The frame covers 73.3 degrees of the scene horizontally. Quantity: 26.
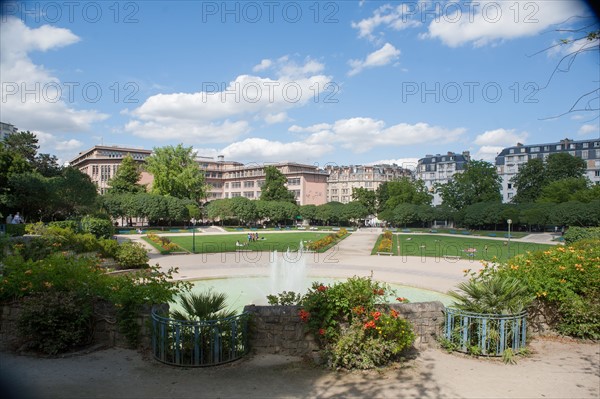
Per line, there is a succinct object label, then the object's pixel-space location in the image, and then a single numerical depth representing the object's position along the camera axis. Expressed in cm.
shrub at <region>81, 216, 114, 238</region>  2845
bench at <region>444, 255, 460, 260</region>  2912
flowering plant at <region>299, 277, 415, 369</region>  755
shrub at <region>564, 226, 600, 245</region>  3055
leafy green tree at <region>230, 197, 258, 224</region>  7575
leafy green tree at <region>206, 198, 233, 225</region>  7644
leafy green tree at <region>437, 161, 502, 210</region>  8281
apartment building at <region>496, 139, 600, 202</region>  10031
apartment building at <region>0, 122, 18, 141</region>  11814
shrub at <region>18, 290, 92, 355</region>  815
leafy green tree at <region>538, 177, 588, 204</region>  6719
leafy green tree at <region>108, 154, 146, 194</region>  7581
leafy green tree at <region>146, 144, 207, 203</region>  7331
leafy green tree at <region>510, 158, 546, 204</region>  8150
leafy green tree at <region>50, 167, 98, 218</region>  3481
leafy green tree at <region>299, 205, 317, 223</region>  8638
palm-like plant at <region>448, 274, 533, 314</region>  875
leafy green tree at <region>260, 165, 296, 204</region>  9194
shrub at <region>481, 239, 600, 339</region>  918
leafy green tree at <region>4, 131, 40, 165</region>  5641
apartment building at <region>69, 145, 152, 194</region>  9788
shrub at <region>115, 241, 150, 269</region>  2078
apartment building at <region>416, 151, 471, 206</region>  12325
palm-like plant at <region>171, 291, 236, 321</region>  804
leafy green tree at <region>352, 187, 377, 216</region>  10319
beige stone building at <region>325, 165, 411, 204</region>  12962
